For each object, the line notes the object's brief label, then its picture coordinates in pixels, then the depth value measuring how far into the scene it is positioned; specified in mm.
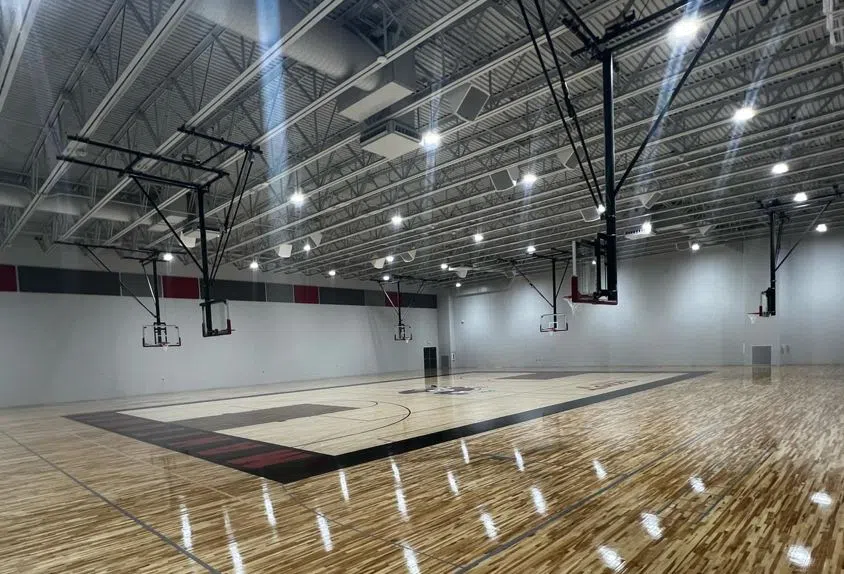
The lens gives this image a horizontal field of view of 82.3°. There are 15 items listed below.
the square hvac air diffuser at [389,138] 8516
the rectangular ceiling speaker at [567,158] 10344
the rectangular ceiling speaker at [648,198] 13375
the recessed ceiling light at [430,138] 9133
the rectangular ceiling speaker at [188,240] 15016
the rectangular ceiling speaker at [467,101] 7883
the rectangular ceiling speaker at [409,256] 20344
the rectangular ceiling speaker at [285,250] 17283
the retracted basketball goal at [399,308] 27125
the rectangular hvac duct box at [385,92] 7098
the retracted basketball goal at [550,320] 24920
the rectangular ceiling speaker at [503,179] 11494
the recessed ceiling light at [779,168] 11398
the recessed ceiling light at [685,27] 5734
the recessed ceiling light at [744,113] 8836
